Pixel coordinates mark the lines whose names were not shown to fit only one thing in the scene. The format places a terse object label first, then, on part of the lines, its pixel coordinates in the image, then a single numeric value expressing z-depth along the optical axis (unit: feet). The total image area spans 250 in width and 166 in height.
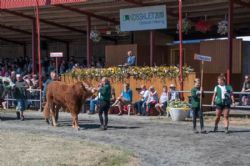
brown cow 65.46
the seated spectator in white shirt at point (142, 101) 83.46
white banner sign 92.99
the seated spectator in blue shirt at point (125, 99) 84.99
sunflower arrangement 83.25
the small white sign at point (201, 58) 64.49
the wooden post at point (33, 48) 114.32
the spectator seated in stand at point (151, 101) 82.23
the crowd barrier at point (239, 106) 70.85
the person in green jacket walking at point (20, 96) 77.77
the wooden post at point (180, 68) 80.51
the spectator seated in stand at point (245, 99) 74.84
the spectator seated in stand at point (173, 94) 79.12
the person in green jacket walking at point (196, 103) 60.75
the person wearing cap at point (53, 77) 72.28
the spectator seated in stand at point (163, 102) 81.20
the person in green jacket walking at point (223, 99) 60.13
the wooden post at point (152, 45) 95.81
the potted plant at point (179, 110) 73.31
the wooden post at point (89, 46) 104.28
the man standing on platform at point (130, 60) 93.08
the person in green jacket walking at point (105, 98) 64.49
